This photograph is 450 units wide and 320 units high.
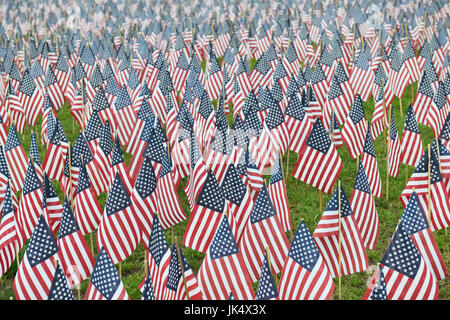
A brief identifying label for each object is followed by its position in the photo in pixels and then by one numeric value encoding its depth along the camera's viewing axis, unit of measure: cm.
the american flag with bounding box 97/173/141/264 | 1085
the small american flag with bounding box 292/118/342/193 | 1316
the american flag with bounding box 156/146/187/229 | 1227
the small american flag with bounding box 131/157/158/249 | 1132
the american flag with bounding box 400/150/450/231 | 1149
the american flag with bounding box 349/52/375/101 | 1972
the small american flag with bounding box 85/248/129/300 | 857
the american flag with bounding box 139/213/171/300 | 922
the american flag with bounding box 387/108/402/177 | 1438
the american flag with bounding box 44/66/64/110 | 2011
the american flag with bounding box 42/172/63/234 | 1169
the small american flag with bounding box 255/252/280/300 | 836
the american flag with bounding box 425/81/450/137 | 1608
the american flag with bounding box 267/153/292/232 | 1177
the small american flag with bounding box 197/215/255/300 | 927
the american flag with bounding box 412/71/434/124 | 1714
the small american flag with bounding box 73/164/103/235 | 1191
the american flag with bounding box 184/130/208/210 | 1295
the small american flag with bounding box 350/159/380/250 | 1127
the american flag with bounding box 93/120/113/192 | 1377
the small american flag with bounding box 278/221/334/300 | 887
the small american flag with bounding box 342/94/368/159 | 1532
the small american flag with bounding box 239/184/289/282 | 1028
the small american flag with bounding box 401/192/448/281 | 970
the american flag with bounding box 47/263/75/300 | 835
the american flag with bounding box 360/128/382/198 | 1338
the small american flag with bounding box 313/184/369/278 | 1003
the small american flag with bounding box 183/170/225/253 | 1070
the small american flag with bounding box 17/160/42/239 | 1180
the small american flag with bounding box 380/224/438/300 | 873
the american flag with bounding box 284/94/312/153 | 1566
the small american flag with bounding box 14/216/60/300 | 942
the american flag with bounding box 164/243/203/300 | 873
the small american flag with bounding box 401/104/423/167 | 1435
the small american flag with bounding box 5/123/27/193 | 1427
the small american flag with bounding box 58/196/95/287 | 1016
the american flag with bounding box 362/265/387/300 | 798
